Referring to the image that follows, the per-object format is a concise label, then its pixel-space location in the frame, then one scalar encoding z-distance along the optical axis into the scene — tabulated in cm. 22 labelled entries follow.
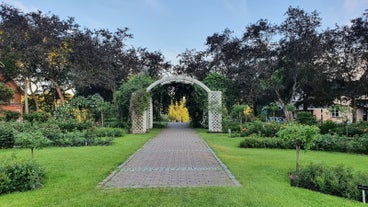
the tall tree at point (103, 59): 2999
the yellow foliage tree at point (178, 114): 4212
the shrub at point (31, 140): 723
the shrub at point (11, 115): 2460
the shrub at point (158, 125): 2872
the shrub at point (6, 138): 1298
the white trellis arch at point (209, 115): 2123
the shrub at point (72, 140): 1352
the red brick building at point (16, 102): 3588
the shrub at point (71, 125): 1834
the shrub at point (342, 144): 1120
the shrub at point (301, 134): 670
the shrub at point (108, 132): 1720
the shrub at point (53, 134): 1368
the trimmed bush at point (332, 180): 551
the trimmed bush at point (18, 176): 575
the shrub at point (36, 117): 2269
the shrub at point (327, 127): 1697
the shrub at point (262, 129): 1630
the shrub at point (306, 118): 2124
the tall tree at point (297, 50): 2798
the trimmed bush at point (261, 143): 1264
